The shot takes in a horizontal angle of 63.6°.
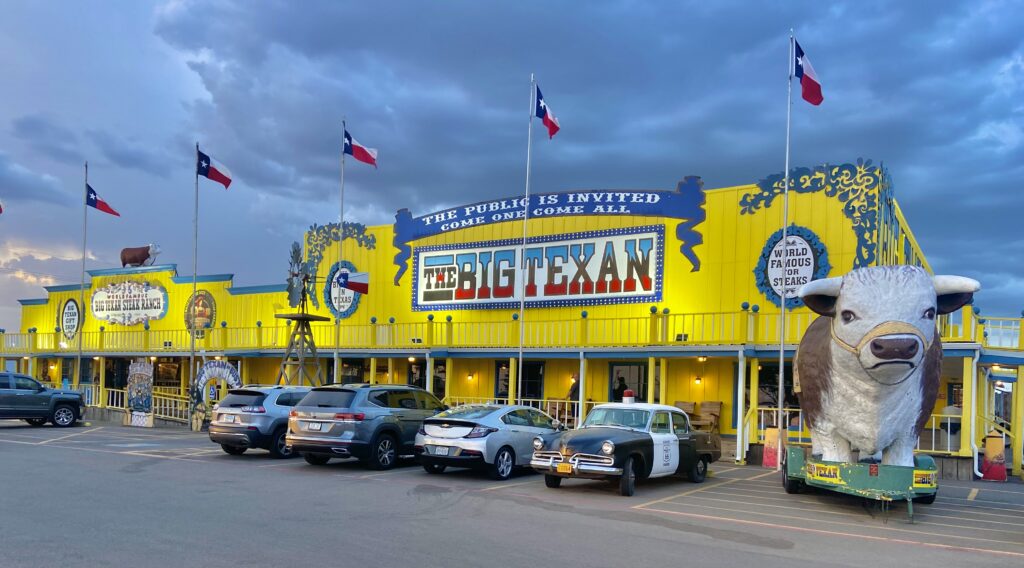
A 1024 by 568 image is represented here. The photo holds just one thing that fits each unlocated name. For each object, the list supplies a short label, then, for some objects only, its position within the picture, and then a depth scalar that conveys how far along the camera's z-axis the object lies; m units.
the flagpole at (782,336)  17.20
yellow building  19.86
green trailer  11.09
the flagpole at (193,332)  27.80
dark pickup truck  24.48
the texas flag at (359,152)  25.59
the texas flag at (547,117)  21.84
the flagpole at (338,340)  25.31
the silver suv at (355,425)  15.12
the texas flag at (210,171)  27.28
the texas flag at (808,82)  17.84
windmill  24.17
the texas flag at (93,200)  32.25
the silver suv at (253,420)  16.91
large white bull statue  10.79
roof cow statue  35.81
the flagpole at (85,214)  32.10
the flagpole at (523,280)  20.78
